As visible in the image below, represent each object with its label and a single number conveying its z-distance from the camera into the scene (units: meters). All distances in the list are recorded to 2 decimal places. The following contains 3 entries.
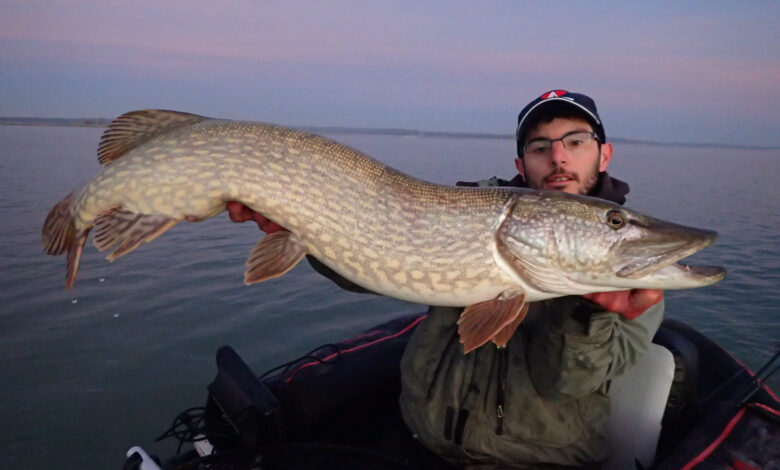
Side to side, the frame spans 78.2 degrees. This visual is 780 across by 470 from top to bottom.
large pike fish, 1.67
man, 1.65
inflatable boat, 1.73
